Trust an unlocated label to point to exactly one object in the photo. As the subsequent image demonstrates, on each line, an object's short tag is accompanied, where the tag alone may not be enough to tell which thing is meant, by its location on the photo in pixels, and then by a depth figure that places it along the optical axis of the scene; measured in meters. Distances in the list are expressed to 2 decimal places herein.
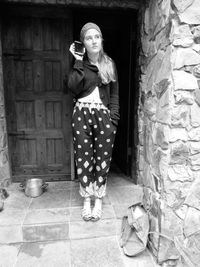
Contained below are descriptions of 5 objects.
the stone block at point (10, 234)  1.64
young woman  1.67
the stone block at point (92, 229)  1.68
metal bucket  2.10
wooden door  2.14
